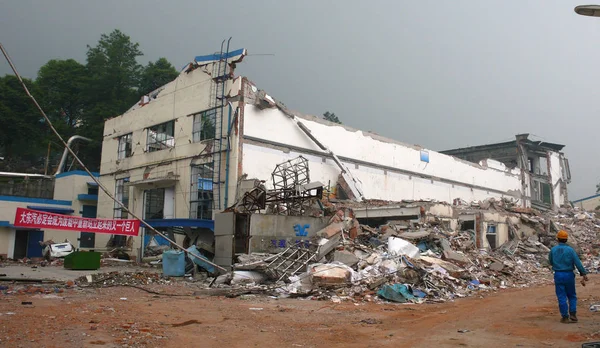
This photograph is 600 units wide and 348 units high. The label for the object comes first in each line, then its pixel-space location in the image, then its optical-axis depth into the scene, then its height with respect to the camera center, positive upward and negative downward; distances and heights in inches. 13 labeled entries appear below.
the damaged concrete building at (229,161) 727.7 +160.7
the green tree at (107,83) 1583.4 +528.5
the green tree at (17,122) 1513.3 +365.5
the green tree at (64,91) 1617.9 +497.9
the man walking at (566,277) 289.0 -20.8
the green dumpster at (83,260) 655.1 -31.9
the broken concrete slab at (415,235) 623.5 +7.7
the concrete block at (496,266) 604.5 -30.8
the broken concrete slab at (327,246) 548.4 -7.2
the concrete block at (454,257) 570.4 -18.8
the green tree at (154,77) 1672.2 +560.7
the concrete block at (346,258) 526.9 -19.8
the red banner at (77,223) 591.2 +17.5
